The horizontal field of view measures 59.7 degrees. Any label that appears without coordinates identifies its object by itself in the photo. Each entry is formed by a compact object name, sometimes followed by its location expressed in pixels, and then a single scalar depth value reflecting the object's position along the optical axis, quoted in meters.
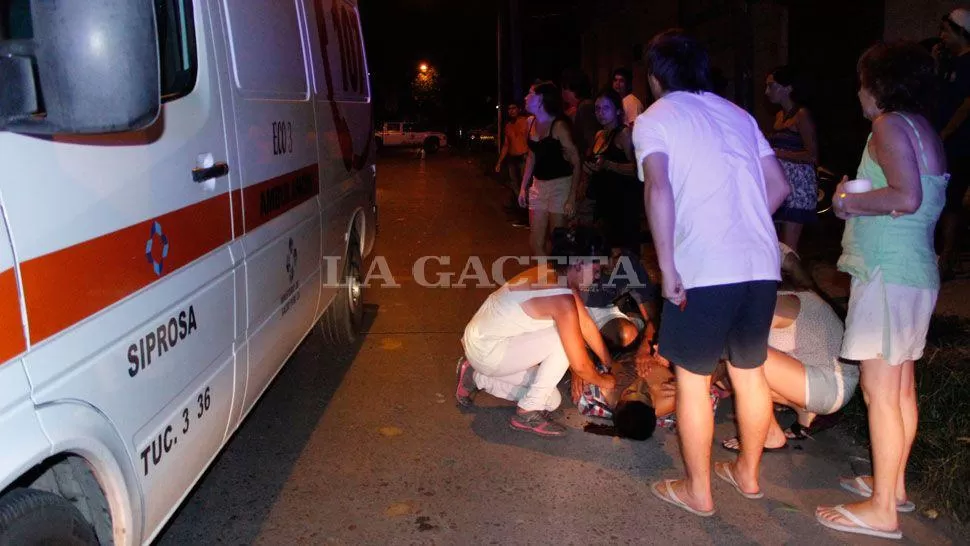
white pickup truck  47.12
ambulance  1.78
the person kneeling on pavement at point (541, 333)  4.23
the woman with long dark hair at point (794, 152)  5.84
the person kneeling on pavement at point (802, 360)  3.92
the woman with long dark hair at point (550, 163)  6.85
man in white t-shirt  3.12
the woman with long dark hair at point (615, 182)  6.76
